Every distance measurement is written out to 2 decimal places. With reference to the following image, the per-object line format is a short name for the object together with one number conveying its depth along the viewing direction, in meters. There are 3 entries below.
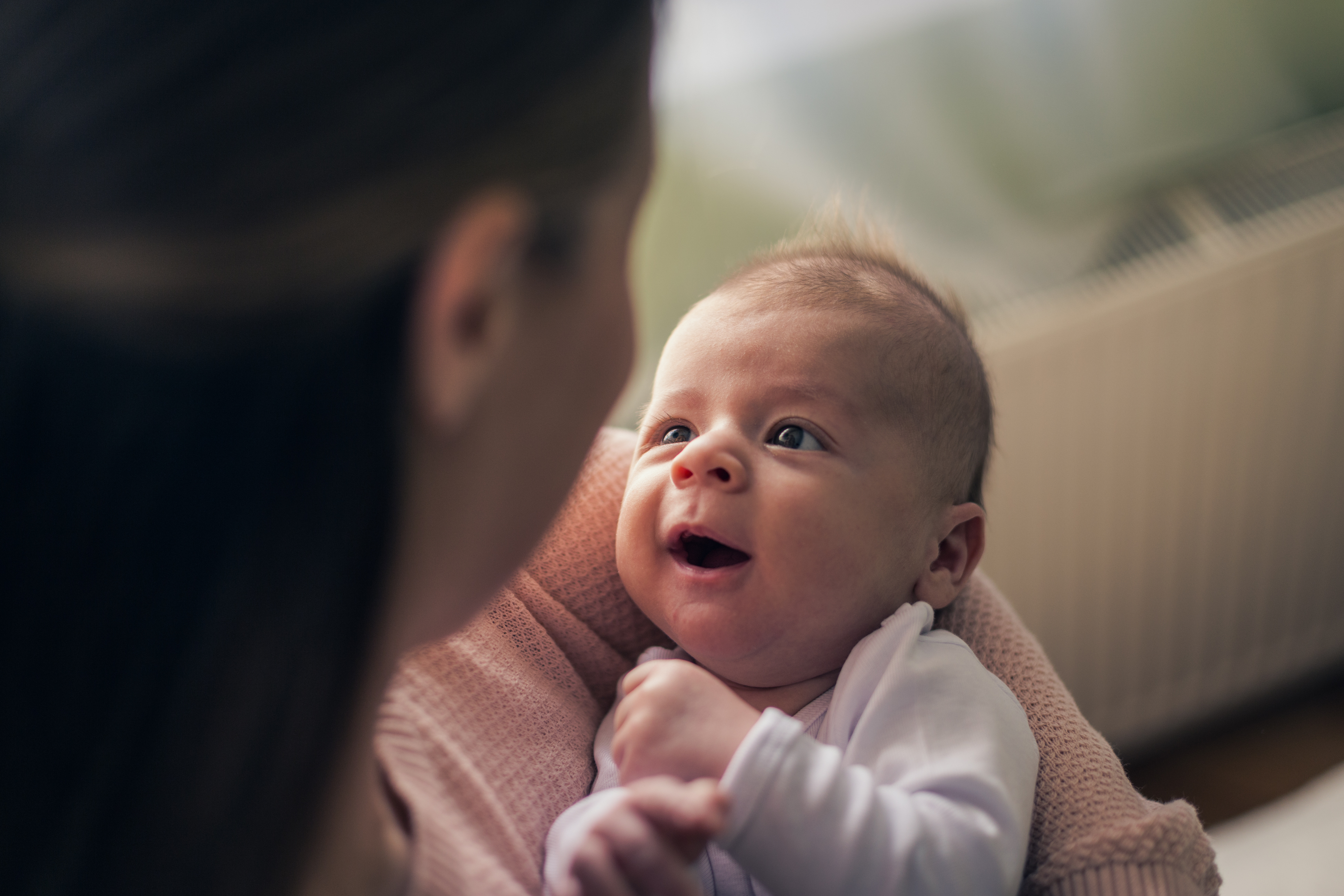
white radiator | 1.61
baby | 0.67
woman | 0.37
